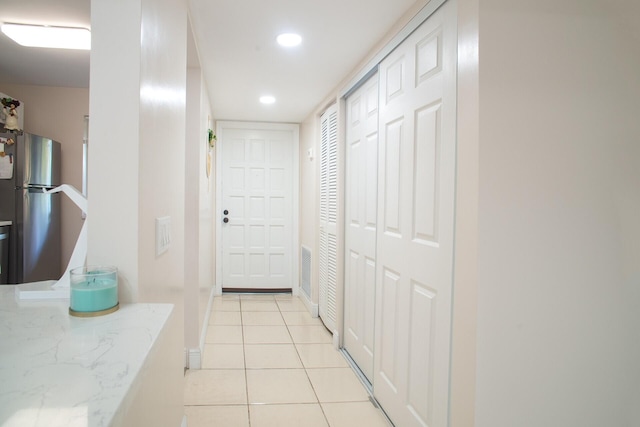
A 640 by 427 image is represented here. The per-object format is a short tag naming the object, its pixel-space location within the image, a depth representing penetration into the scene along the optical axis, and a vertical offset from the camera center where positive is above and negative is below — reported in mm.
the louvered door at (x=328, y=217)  3467 -110
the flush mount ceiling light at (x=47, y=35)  2129 +934
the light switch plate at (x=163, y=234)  1357 -115
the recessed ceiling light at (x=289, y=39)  2365 +1040
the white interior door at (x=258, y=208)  5094 -47
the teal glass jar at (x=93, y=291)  949 -222
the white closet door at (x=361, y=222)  2566 -118
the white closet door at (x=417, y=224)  1604 -82
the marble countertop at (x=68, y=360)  530 -284
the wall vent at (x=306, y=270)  4573 -800
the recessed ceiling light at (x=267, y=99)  3817 +1068
